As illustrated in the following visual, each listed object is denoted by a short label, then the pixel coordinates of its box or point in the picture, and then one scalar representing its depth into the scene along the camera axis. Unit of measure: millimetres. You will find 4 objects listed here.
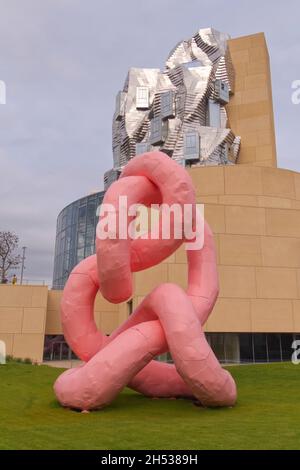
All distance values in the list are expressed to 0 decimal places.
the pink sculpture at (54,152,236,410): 8102
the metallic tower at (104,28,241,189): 36281
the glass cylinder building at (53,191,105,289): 47531
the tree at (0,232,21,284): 42050
